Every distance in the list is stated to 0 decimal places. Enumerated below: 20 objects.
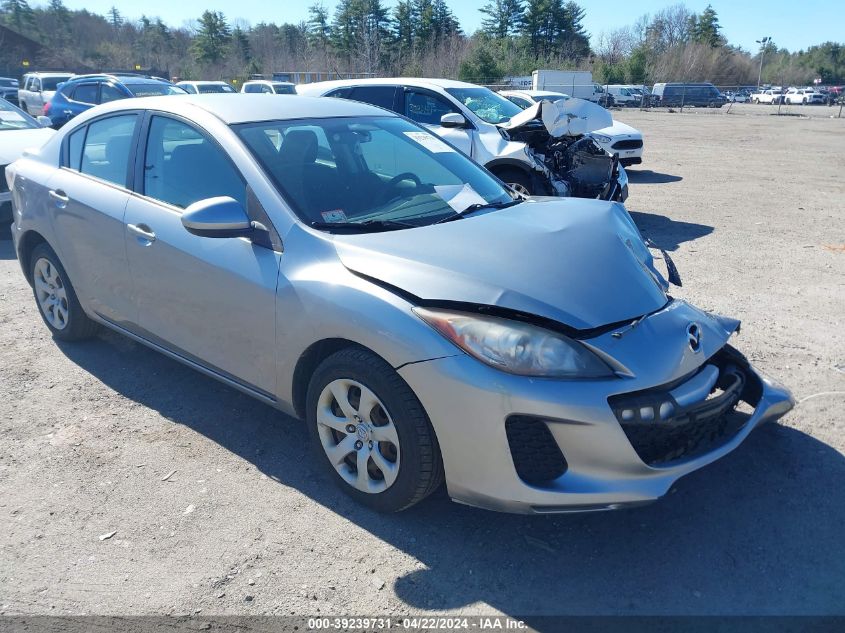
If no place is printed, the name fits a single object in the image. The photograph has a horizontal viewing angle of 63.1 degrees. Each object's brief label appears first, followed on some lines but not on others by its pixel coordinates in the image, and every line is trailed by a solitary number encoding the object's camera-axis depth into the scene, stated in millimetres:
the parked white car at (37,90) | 21484
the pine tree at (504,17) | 74812
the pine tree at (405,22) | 70562
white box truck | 43938
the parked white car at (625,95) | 48656
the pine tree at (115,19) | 97462
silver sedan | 2574
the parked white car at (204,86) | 26108
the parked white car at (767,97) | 55375
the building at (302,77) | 48816
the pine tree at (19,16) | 80938
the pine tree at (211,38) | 81706
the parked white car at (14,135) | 8078
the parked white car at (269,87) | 24922
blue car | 15719
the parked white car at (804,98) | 53656
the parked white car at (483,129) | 8539
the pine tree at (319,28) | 80750
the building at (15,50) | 54062
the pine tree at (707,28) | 82812
